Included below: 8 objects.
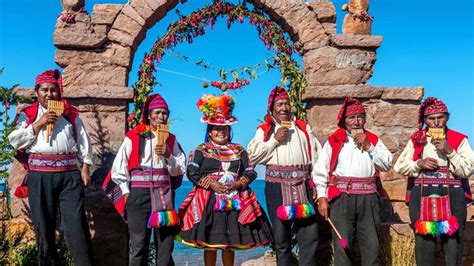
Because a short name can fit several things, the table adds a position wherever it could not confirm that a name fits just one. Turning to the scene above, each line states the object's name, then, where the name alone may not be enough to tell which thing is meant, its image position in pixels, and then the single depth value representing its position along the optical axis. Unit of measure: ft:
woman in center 16.46
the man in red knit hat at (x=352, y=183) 16.51
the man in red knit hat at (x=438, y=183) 16.39
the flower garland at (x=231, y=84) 20.71
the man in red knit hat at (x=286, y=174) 16.55
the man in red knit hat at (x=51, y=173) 16.19
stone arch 19.84
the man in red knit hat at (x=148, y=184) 16.47
